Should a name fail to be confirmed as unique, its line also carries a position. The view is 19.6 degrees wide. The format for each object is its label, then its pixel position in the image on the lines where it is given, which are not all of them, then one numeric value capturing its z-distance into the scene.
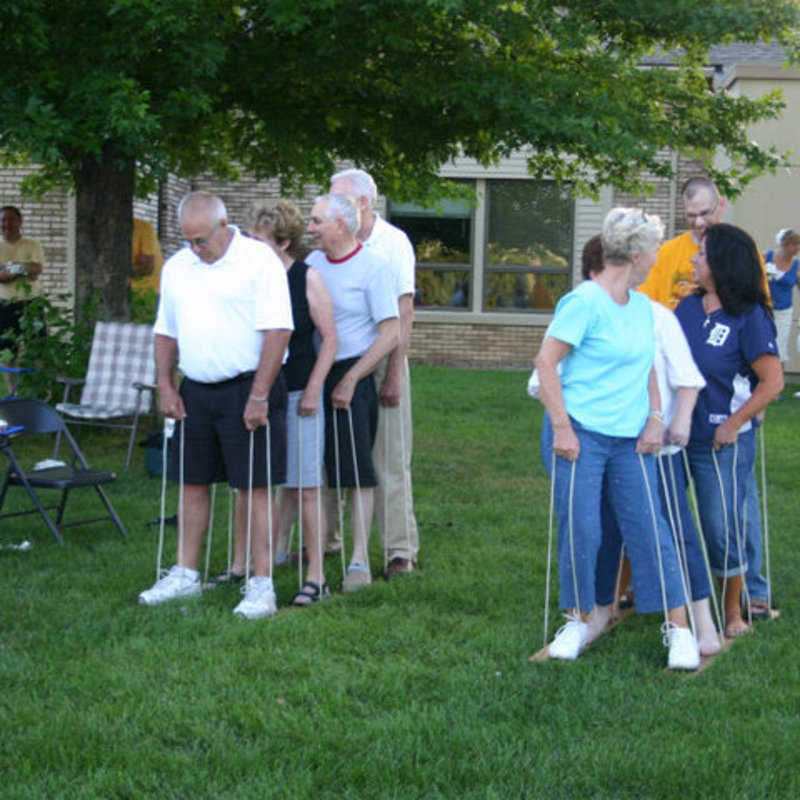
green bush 20.67
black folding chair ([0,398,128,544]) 13.11
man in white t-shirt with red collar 10.83
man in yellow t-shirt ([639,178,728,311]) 10.45
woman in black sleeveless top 10.77
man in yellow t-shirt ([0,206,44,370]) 21.28
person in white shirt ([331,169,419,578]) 11.53
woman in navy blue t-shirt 9.42
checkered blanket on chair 19.56
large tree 15.67
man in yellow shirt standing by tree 23.08
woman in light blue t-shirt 8.78
